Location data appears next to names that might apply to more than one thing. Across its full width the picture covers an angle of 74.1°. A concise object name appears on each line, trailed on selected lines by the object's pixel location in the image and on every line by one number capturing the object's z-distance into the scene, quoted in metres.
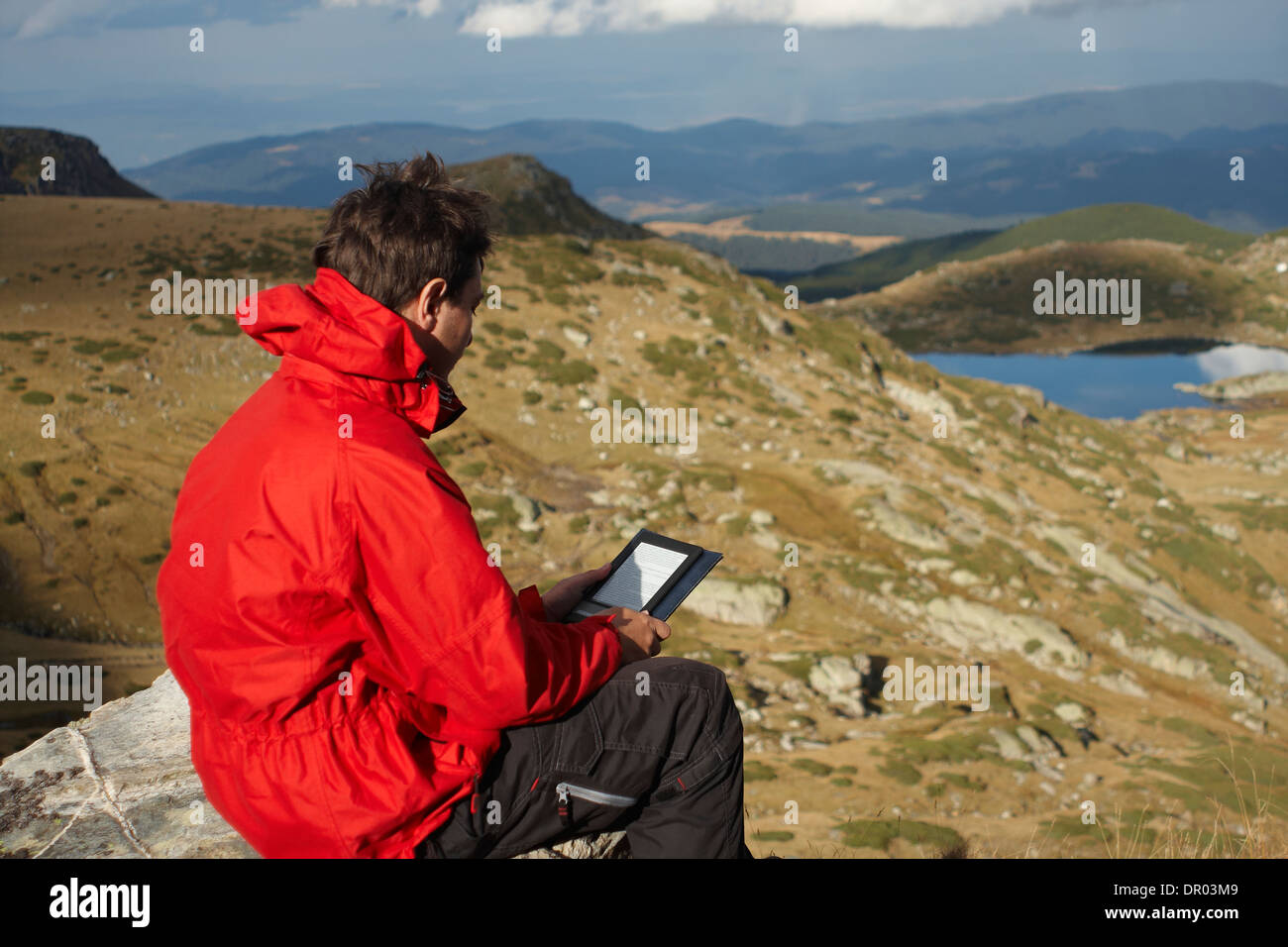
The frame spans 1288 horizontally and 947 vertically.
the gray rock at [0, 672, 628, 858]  4.57
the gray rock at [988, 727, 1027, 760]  13.35
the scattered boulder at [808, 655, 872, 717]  14.45
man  3.07
